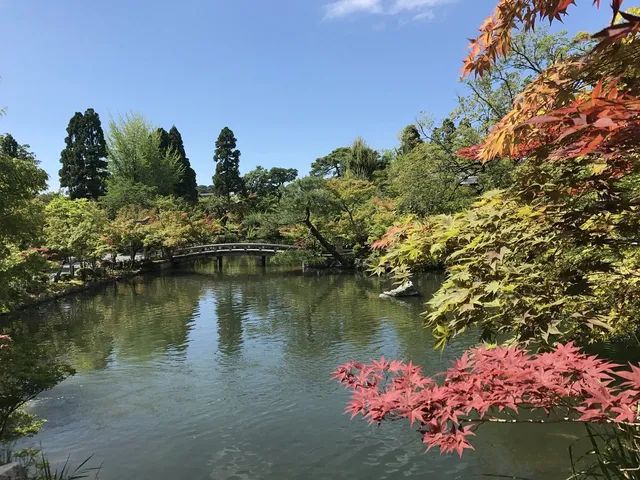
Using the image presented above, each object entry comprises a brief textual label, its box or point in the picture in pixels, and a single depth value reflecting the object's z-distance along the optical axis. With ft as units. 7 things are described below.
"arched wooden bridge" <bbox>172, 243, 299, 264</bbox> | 89.71
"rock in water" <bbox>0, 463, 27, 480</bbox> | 13.84
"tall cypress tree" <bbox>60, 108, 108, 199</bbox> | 118.83
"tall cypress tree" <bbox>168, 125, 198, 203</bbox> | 142.10
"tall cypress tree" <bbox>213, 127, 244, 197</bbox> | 141.79
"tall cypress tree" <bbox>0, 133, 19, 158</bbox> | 112.41
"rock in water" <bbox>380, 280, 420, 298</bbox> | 53.26
